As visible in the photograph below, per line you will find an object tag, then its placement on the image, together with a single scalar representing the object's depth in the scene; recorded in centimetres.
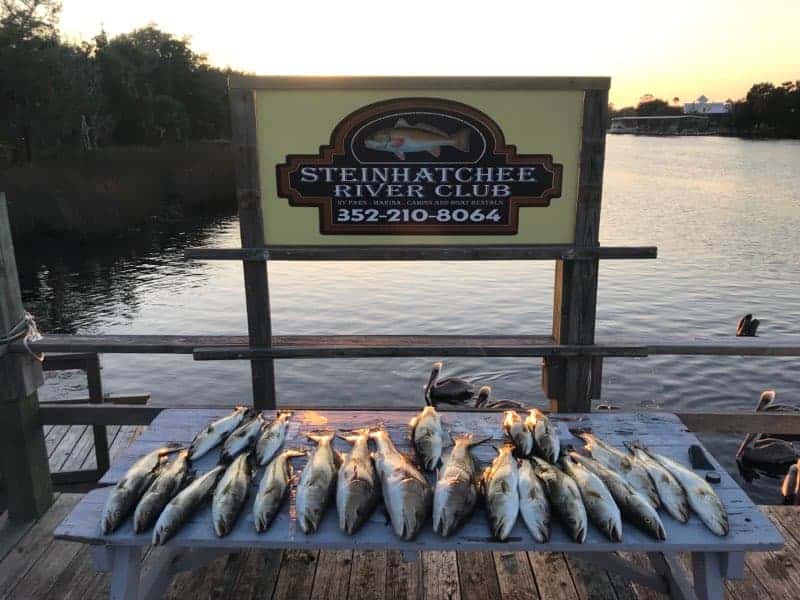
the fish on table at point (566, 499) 348
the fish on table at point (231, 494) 357
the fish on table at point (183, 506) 352
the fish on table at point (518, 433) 426
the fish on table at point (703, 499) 356
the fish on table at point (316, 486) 356
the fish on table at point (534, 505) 348
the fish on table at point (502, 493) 351
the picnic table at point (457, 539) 345
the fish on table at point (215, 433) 437
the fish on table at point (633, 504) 352
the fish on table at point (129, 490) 362
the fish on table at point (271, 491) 358
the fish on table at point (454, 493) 350
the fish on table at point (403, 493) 347
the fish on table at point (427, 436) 412
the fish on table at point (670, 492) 369
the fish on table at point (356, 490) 353
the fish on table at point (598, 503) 350
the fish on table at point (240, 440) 429
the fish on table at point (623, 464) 382
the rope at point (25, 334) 526
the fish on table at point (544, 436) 418
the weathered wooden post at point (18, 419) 524
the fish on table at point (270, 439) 425
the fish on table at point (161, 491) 361
